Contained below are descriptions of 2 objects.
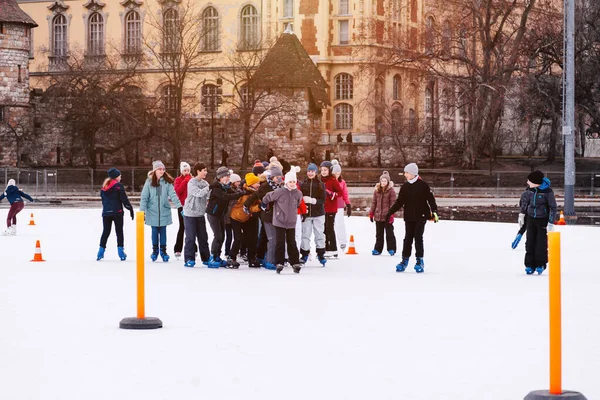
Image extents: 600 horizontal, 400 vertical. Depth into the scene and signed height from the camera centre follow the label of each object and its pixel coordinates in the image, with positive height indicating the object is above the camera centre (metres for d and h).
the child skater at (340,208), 22.86 -1.00
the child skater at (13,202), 29.27 -1.09
